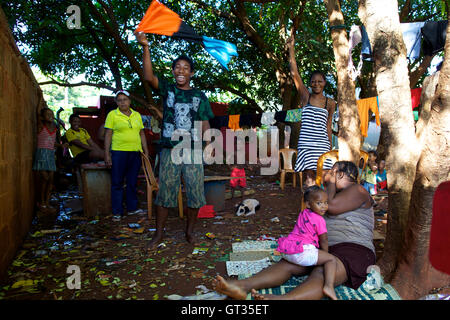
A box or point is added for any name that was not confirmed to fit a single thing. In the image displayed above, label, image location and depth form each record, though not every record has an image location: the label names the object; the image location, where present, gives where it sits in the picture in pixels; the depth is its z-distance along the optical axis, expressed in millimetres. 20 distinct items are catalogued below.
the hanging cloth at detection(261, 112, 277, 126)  8398
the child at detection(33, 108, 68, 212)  5488
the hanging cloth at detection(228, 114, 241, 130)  9073
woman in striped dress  4148
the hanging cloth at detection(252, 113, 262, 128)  8758
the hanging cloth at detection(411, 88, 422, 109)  7188
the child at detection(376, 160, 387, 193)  7285
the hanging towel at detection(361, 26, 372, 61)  5000
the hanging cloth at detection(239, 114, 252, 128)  8945
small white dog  5641
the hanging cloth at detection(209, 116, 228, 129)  9297
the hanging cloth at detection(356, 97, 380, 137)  6555
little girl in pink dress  2520
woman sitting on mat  2385
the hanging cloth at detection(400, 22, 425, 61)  5722
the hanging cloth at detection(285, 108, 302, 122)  7664
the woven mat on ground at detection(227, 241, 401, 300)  2435
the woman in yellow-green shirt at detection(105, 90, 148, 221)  5371
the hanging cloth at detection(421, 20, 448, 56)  5472
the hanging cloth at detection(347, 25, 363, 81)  5191
